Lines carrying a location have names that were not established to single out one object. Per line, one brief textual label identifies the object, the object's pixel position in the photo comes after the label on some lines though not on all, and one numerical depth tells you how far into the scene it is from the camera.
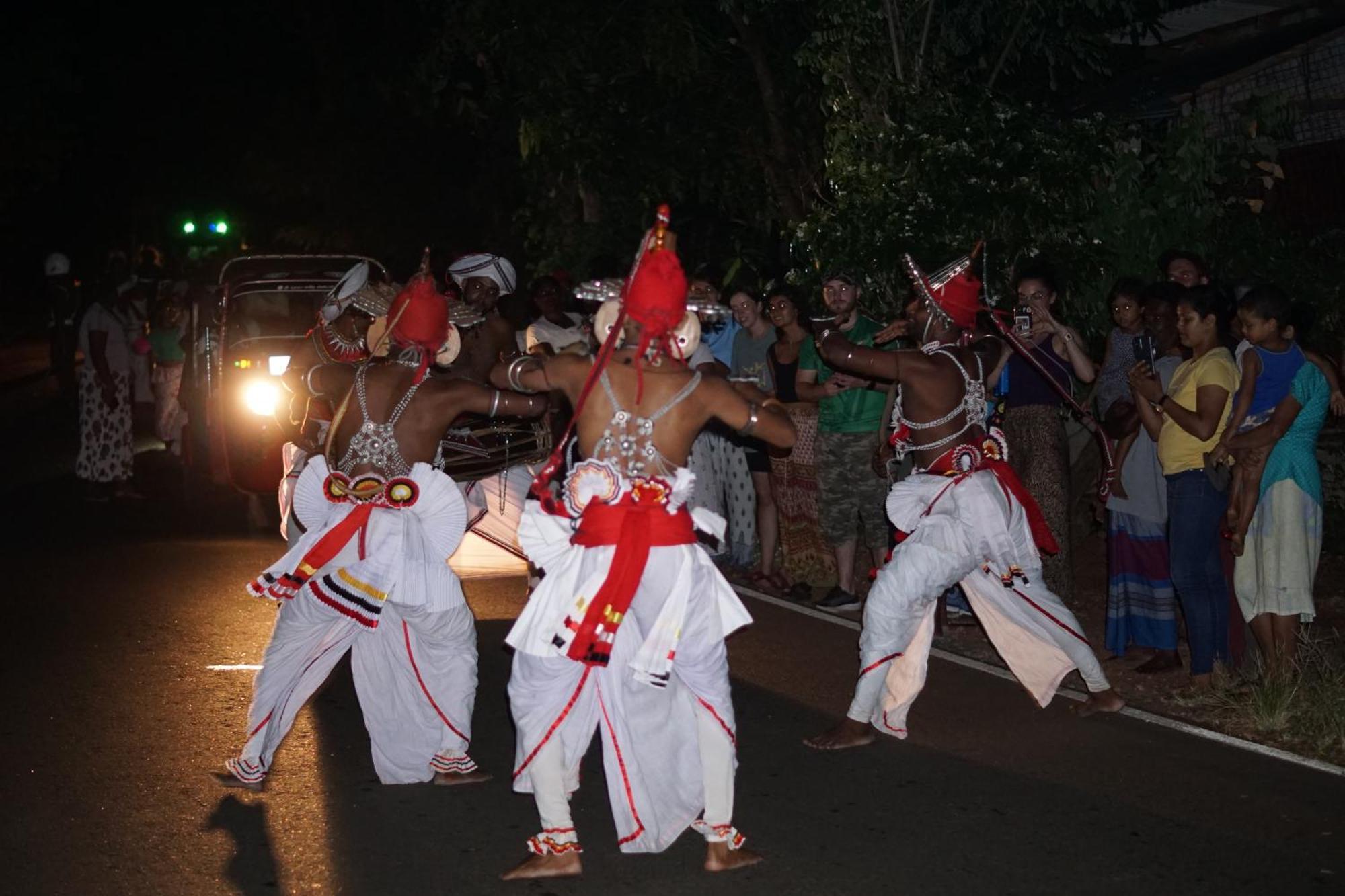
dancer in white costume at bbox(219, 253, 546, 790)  6.19
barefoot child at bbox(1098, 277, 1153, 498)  8.70
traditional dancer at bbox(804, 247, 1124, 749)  6.86
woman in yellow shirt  7.62
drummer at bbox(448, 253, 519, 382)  8.66
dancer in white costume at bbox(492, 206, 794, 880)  5.34
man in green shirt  9.72
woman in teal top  7.50
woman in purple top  9.08
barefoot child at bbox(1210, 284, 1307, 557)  7.44
